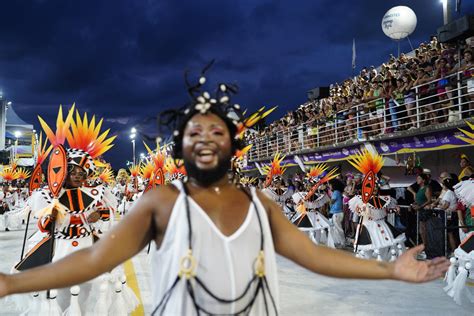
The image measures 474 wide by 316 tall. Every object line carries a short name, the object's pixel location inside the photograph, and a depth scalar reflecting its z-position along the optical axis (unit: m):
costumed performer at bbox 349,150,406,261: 9.34
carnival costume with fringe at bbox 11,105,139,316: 5.19
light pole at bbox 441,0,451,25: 13.04
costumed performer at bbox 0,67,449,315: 2.20
